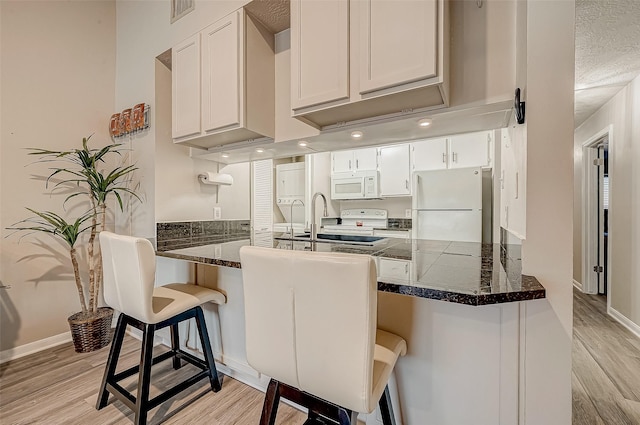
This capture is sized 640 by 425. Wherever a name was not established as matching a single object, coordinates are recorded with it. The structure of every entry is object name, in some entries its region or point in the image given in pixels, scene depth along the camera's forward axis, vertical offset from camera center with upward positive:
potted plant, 2.18 -0.12
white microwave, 3.93 +0.40
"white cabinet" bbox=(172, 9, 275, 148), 1.81 +0.91
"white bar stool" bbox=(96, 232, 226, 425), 1.30 -0.51
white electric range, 4.09 -0.16
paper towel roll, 2.57 +0.32
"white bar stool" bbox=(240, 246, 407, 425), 0.75 -0.36
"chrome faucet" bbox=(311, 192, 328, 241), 2.11 -0.12
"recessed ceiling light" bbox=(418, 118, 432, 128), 1.55 +0.52
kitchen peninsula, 0.91 -0.47
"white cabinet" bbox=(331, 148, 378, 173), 3.98 +0.78
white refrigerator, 3.04 +0.09
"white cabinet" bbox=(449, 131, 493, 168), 3.15 +0.73
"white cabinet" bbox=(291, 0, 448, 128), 1.21 +0.76
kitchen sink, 2.06 -0.22
